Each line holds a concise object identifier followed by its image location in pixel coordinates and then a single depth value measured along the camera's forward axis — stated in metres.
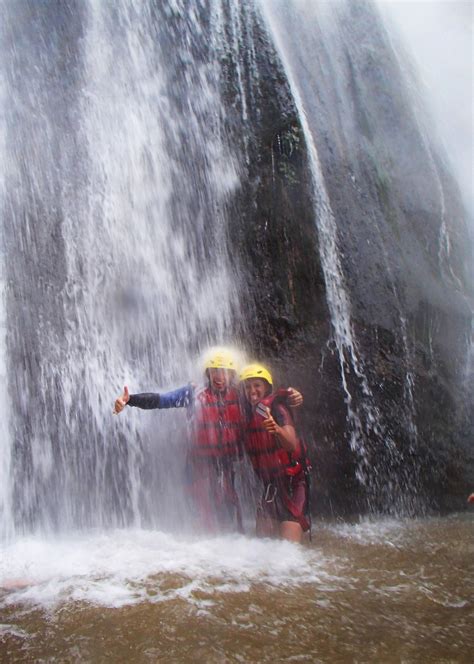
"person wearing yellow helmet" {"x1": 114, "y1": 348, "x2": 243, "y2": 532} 4.78
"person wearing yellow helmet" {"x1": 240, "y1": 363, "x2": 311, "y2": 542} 4.58
